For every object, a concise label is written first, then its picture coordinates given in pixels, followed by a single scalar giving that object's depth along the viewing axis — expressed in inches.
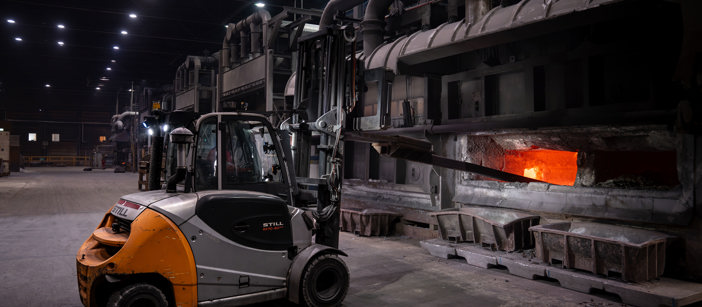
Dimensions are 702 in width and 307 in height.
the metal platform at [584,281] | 199.3
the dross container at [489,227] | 278.2
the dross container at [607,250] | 212.4
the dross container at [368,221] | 378.3
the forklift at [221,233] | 157.6
